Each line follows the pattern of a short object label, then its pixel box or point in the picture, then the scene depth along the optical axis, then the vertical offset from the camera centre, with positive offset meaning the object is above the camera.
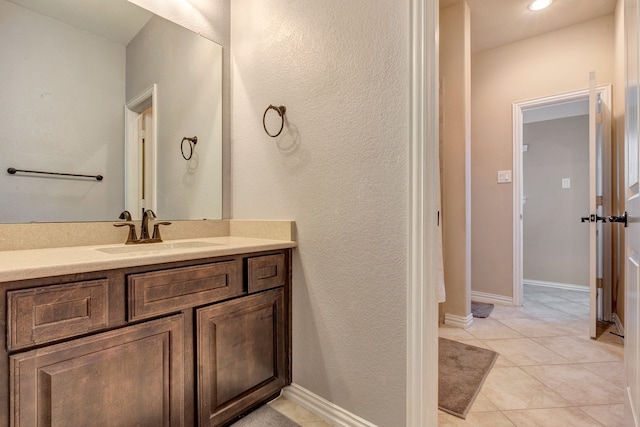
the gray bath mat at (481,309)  2.87 -0.96
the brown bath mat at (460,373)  1.54 -0.95
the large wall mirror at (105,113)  1.25 +0.49
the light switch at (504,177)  3.14 +0.36
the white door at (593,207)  2.26 +0.03
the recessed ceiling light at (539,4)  2.49 +1.70
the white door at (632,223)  0.94 -0.04
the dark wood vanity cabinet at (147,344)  0.84 -0.45
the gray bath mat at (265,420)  1.38 -0.95
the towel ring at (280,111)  1.60 +0.54
